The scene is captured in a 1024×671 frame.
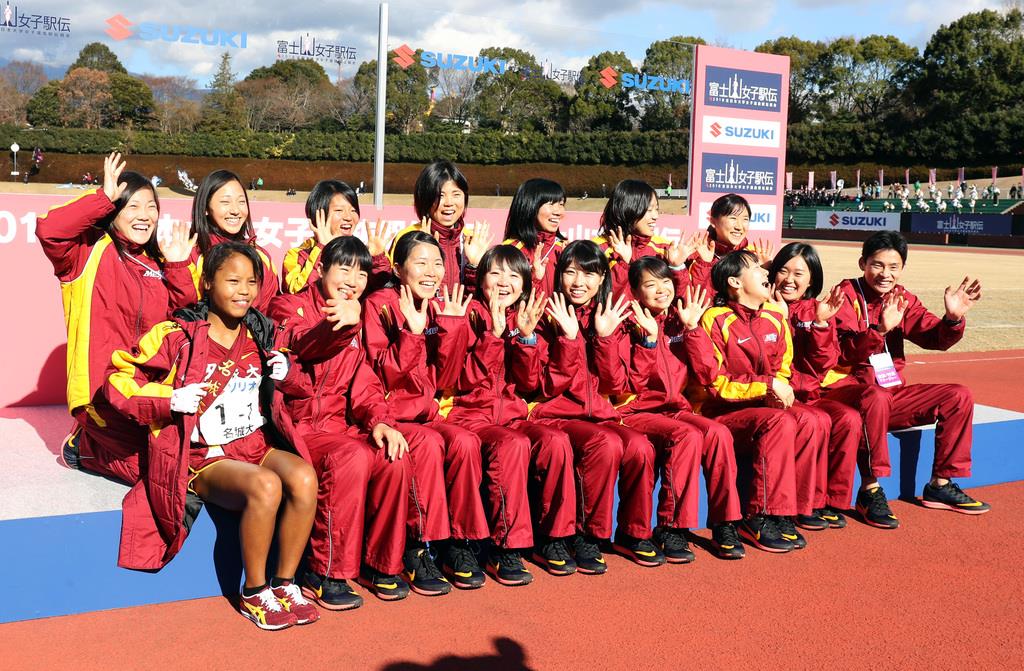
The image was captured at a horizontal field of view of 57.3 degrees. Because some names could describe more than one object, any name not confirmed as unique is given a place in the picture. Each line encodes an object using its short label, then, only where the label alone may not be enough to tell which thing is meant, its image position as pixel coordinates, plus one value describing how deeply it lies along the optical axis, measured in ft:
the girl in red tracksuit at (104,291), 11.49
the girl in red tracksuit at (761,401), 12.90
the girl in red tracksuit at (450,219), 14.53
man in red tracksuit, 14.57
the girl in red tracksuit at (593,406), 12.01
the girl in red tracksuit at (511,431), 11.51
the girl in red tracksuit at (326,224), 14.19
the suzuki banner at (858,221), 117.60
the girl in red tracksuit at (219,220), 12.76
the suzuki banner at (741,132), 26.05
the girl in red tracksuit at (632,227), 15.80
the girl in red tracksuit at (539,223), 15.30
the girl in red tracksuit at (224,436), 9.99
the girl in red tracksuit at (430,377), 11.26
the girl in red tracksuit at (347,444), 10.65
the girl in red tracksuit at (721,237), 16.52
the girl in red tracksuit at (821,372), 13.80
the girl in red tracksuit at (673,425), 12.35
